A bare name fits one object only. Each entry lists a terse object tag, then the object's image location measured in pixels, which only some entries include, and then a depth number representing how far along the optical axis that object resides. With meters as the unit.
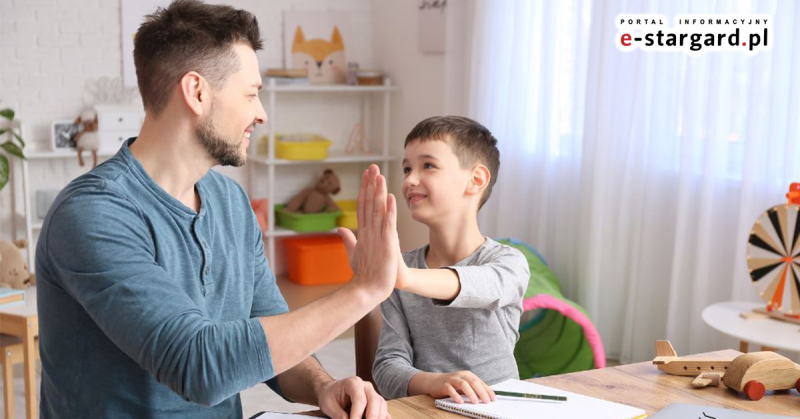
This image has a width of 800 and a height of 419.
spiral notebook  1.40
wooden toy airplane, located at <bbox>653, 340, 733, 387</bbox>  1.60
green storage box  5.38
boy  1.72
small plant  4.54
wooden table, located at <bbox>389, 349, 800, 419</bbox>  1.48
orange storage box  5.43
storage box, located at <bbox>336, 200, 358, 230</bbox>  5.55
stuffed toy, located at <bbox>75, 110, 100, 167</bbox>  4.81
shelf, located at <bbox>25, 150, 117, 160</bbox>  4.73
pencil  1.48
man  1.29
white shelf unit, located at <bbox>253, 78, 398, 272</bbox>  5.34
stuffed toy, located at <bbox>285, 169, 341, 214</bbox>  5.48
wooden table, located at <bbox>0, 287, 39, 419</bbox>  2.96
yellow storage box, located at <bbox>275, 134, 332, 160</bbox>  5.33
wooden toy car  1.53
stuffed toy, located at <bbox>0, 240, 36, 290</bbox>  3.33
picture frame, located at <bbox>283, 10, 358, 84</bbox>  5.61
